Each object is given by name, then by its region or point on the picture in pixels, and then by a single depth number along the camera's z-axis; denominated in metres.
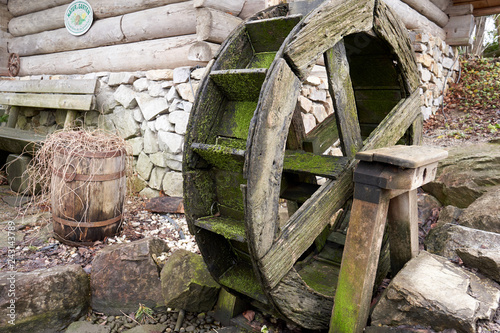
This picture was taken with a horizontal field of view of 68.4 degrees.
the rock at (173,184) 4.44
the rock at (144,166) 4.86
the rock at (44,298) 2.46
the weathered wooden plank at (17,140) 4.77
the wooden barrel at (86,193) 3.17
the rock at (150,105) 4.52
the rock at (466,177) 3.41
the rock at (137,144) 4.98
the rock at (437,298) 1.84
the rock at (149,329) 2.56
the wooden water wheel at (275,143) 1.83
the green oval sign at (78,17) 5.57
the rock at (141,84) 4.76
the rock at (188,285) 2.66
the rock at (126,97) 4.93
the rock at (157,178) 4.68
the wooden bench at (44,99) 5.02
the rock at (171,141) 4.31
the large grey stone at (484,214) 2.73
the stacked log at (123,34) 4.07
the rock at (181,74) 4.20
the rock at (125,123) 5.00
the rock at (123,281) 2.79
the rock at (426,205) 3.58
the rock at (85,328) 2.58
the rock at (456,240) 2.30
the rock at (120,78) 4.94
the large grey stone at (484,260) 2.13
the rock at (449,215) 3.16
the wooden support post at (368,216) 1.89
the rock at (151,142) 4.72
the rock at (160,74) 4.43
